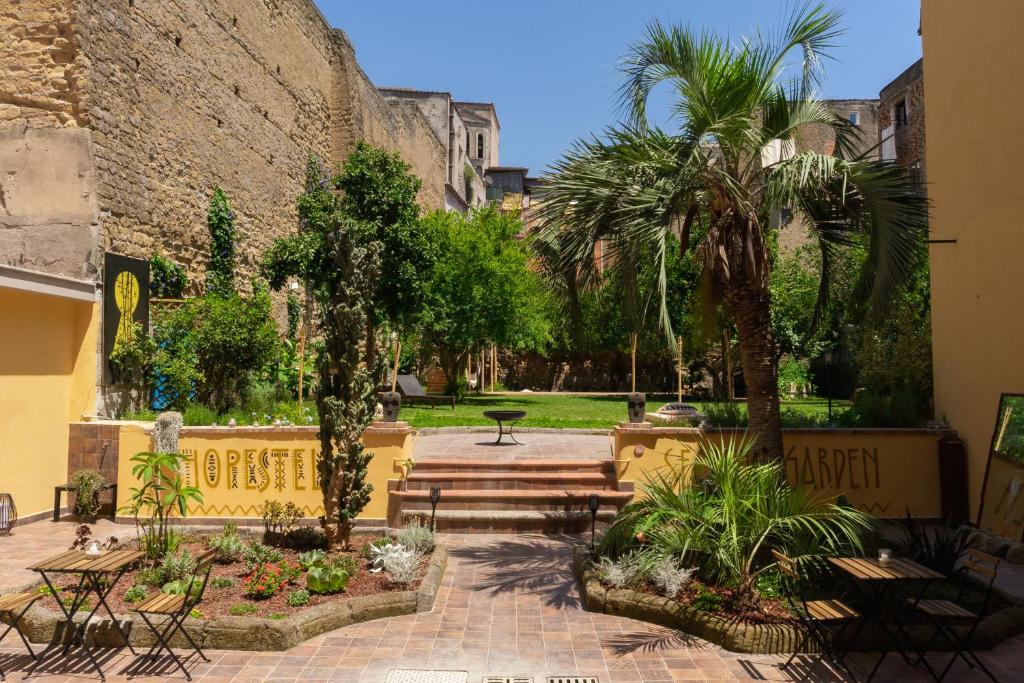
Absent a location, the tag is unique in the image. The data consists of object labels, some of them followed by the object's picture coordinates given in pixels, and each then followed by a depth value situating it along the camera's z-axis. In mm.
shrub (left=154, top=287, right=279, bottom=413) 11914
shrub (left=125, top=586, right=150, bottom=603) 5918
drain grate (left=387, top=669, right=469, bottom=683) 4840
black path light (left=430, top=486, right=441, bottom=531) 8195
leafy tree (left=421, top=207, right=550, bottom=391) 21312
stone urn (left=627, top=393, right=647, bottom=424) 9578
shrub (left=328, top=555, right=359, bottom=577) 6688
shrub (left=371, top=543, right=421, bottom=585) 6465
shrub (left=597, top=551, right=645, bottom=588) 6316
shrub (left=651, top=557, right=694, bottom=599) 6016
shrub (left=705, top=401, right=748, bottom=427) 9891
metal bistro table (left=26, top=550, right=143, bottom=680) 5008
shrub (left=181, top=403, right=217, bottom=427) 10344
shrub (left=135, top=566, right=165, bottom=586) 6332
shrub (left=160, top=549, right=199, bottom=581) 6387
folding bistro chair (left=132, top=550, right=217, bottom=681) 5016
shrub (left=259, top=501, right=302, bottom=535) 7984
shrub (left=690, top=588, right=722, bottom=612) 5754
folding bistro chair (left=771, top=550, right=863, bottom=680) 4977
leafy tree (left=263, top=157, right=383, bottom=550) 7273
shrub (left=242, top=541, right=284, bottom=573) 6711
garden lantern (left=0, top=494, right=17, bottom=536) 8805
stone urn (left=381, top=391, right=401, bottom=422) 9344
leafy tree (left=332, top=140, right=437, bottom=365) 18359
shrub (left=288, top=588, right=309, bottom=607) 5906
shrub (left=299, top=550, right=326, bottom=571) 6621
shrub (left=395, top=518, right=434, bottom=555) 7410
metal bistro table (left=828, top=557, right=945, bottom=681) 4875
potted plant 9305
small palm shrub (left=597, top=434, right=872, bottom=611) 5996
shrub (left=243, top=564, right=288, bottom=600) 6055
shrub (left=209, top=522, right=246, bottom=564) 7113
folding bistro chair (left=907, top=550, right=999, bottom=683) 4875
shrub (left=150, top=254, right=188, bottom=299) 12608
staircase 8961
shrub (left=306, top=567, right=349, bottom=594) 6187
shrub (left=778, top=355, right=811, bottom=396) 27734
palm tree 6801
